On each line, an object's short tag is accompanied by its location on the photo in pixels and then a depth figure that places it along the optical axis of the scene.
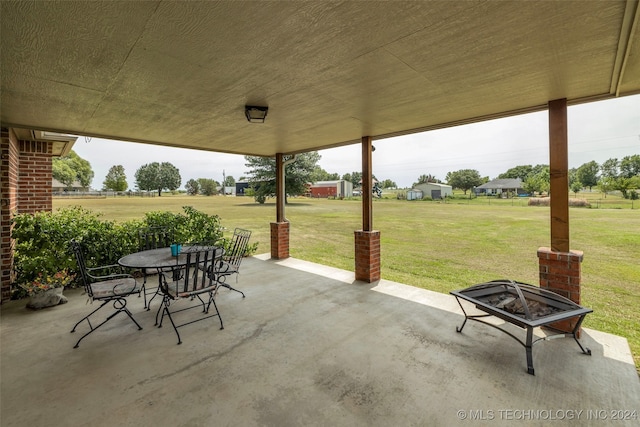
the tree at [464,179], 24.75
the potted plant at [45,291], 3.69
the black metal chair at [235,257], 3.93
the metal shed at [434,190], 20.74
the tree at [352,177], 37.09
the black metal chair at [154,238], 4.70
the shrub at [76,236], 3.82
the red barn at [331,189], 31.97
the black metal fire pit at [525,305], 2.38
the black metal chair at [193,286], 3.00
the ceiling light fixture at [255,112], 3.12
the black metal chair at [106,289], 2.91
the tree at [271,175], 21.36
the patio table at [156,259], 3.05
